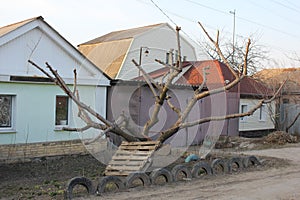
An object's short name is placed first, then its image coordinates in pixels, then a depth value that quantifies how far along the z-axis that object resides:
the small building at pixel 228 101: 18.07
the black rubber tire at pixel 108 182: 7.36
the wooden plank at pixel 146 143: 9.92
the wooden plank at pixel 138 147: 9.76
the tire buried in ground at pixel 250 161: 10.78
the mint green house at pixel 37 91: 11.69
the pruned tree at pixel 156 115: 9.53
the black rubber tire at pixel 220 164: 9.76
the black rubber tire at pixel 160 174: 8.26
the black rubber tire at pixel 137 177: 7.85
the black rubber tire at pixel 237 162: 10.31
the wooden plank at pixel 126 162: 9.35
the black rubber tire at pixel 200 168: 9.19
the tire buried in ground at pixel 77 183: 6.93
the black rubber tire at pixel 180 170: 8.70
